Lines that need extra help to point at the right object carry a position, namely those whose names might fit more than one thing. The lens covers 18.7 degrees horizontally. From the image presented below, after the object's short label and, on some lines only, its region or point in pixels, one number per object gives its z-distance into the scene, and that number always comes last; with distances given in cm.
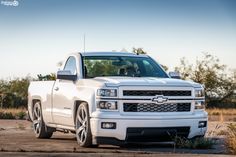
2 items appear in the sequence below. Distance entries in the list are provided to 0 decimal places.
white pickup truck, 1102
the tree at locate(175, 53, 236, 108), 6719
